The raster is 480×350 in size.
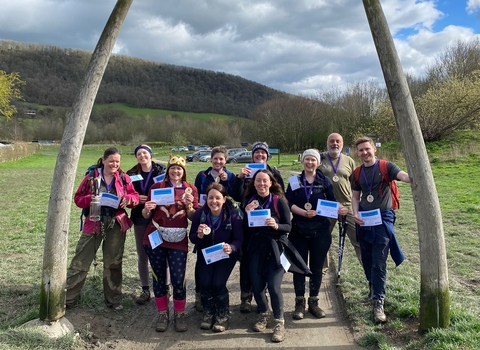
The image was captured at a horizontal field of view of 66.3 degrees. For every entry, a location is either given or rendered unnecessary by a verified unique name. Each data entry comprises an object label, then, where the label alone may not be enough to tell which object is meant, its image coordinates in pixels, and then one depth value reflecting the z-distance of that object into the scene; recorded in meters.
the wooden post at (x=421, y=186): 3.95
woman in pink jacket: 4.59
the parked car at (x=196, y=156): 45.24
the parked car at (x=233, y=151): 45.87
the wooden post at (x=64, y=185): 4.10
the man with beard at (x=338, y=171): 5.63
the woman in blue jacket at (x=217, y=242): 4.43
